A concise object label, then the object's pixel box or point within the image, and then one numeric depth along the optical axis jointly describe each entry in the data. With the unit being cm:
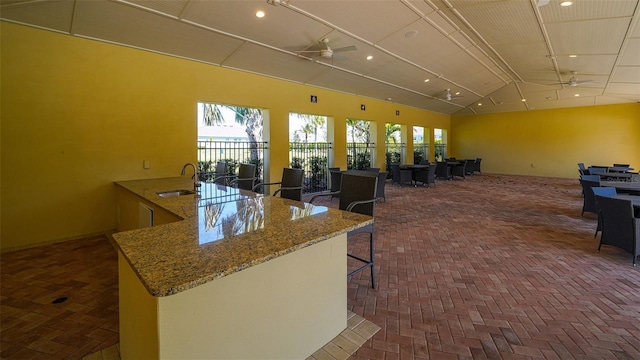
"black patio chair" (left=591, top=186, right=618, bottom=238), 397
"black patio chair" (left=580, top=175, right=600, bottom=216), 513
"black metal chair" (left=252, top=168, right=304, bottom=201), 352
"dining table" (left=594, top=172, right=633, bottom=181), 652
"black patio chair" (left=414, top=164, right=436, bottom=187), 948
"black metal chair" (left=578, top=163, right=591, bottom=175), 745
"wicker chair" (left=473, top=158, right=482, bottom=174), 1359
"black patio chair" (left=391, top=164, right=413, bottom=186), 985
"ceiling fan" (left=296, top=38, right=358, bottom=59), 496
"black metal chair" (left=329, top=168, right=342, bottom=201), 692
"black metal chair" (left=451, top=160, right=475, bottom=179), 1179
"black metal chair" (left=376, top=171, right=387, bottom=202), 663
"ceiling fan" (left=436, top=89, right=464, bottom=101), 975
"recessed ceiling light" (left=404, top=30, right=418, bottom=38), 551
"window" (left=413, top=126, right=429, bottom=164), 1316
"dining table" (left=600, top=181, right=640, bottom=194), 448
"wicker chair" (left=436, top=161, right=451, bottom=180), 1138
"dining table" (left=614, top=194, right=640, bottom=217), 334
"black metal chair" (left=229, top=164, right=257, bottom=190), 417
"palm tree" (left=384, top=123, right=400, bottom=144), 1424
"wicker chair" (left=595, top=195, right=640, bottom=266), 317
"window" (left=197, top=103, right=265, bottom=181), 645
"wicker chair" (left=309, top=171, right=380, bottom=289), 270
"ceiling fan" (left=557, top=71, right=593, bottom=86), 777
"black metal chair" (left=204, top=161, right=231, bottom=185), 474
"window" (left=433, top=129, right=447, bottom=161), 1517
